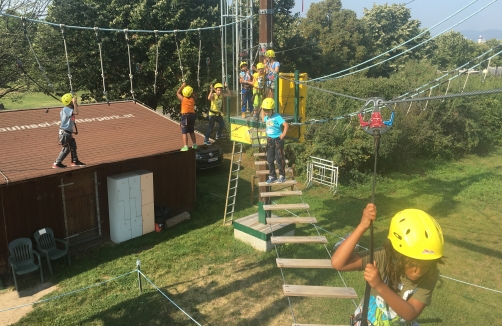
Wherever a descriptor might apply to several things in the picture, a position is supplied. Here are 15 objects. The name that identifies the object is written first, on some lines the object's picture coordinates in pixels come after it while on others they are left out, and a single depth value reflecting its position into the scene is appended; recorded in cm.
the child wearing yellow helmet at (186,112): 1206
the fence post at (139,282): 986
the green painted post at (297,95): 1073
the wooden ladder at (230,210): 1496
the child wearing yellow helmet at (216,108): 1362
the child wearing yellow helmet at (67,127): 1071
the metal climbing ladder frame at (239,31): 1484
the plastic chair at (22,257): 1096
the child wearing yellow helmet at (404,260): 353
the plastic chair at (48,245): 1167
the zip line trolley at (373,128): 387
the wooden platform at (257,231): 1273
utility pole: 1170
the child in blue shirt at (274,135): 1047
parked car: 2023
